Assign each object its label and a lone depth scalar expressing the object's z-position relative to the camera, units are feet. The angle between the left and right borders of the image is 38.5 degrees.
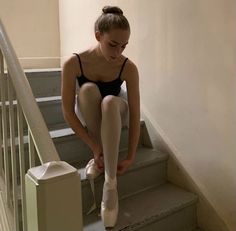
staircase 5.21
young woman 4.83
